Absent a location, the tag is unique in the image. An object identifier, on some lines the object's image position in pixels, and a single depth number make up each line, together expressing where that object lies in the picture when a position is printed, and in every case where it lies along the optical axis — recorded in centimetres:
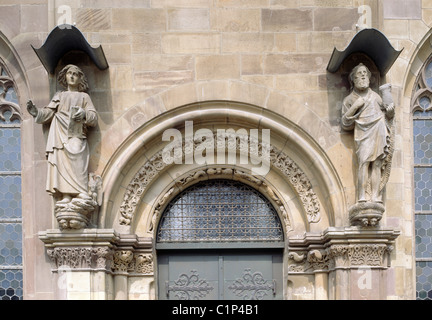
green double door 1238
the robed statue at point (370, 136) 1163
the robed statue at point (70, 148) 1148
